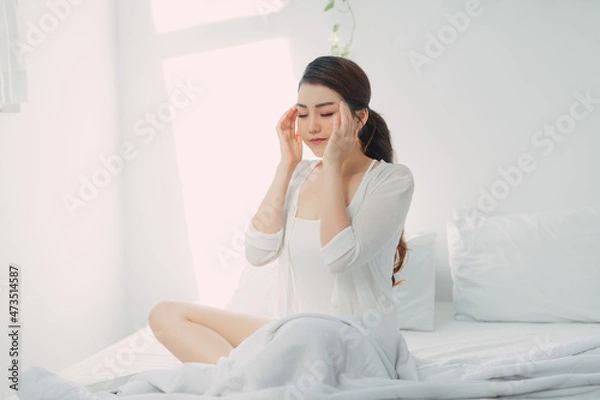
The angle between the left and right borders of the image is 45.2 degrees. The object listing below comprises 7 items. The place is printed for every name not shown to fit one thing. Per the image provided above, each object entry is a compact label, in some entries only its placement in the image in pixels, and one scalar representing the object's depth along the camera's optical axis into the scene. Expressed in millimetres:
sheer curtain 2201
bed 2332
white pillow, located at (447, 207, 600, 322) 2619
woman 1822
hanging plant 3111
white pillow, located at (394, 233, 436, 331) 2643
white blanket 1391
